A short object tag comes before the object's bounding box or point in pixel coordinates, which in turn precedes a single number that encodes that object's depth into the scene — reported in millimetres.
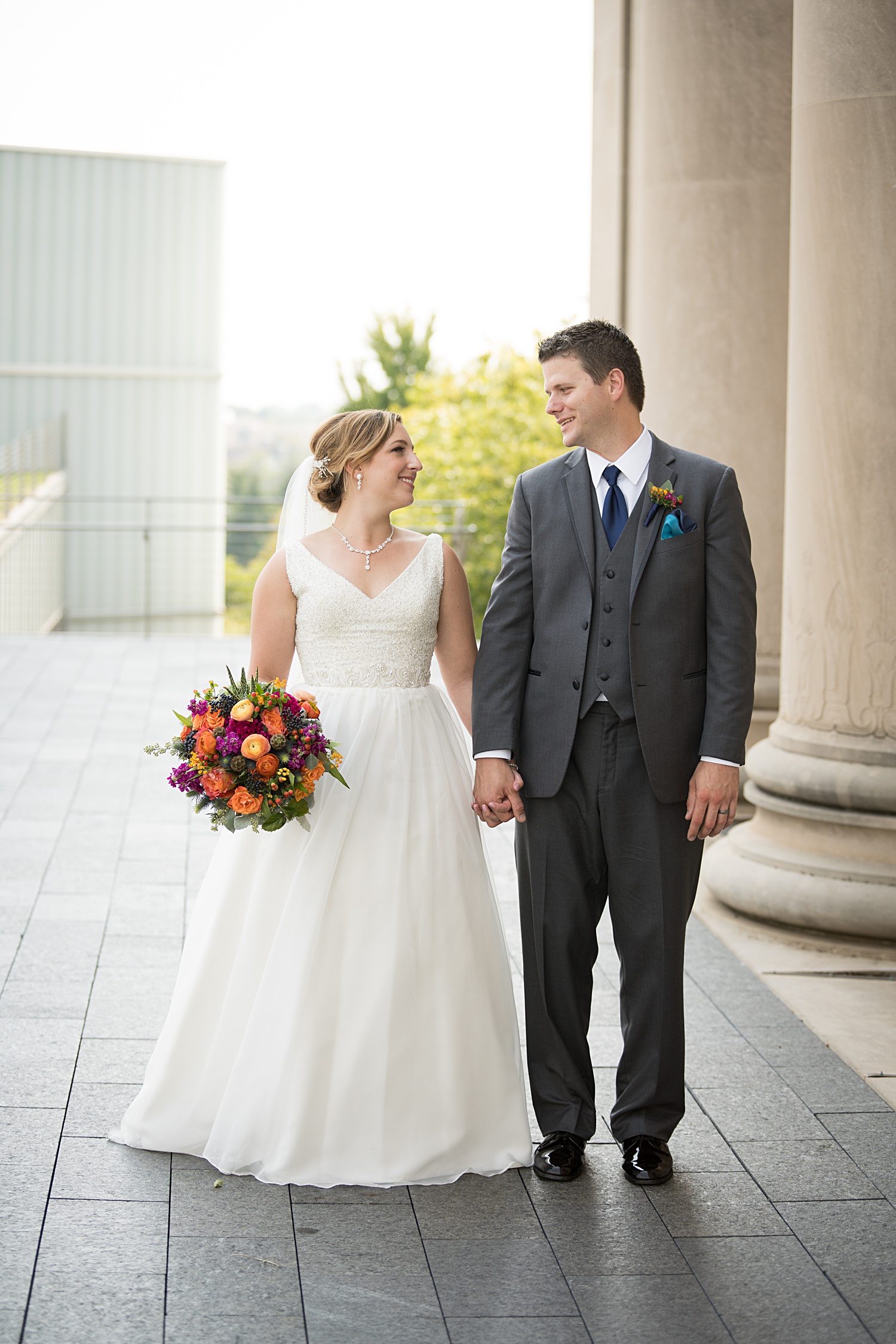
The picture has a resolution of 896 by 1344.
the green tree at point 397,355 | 61812
